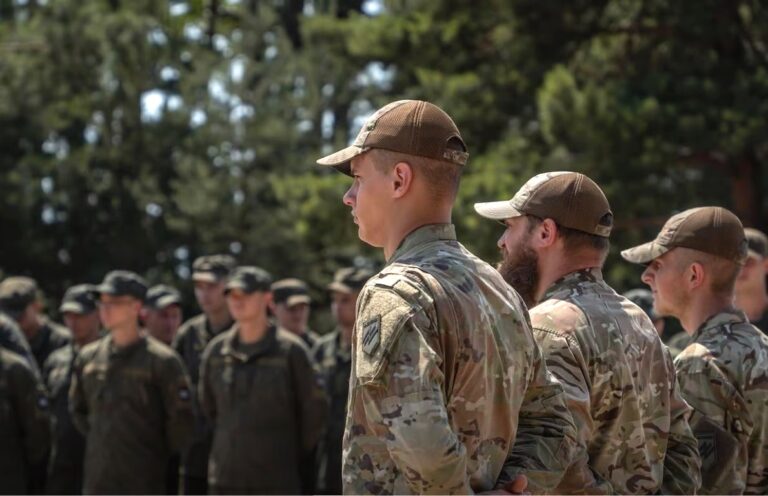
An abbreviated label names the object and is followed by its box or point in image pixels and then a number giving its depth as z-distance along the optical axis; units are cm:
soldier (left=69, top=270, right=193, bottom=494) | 893
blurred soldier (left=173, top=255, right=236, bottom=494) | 1085
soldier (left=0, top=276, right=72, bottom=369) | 1143
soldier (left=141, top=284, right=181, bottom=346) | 1163
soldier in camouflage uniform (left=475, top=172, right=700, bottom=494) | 413
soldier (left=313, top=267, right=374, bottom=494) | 1052
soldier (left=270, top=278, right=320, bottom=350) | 1216
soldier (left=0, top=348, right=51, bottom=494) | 934
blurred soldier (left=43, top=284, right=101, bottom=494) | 1052
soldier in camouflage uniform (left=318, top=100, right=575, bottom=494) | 315
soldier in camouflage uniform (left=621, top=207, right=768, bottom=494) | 482
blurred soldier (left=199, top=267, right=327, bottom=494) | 952
